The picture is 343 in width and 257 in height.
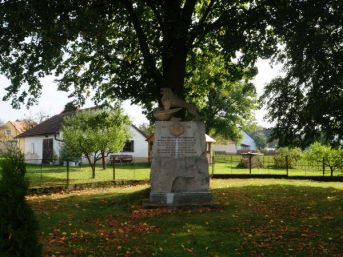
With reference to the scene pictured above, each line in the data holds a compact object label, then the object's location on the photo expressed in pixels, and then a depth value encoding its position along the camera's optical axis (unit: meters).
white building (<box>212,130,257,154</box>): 100.22
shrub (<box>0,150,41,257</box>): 4.17
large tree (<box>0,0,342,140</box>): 12.23
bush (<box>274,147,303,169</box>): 37.47
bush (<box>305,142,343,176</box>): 26.97
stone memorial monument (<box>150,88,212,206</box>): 14.02
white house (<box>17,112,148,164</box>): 41.94
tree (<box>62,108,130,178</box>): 26.16
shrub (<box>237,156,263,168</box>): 39.91
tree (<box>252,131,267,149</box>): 119.15
